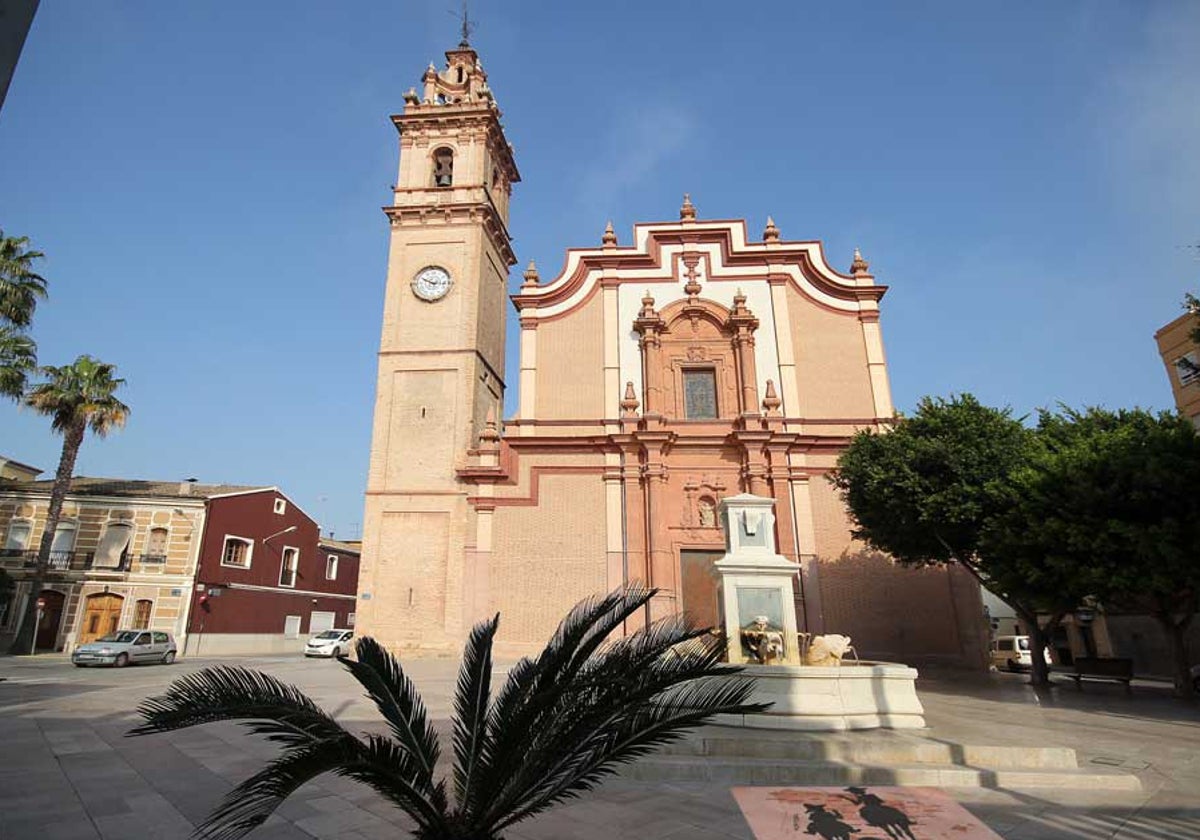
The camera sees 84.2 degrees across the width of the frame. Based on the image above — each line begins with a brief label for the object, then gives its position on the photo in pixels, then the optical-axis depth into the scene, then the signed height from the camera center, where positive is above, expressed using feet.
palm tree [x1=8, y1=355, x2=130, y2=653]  80.38 +26.74
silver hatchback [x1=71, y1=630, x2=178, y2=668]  66.39 -1.71
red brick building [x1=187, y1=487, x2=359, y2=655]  93.56 +8.01
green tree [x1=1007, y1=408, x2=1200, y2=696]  38.88 +6.39
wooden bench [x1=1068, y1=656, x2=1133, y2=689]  51.13 -3.32
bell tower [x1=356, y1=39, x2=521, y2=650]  69.62 +31.91
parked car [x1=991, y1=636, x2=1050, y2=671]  81.27 -3.68
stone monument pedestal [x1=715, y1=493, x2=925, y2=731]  28.63 -1.46
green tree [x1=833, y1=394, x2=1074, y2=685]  48.73 +10.21
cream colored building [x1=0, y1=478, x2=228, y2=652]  86.99 +9.62
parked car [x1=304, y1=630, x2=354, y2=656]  92.28 -1.77
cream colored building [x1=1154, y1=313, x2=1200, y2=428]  78.54 +30.66
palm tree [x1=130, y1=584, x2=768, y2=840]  11.83 -1.71
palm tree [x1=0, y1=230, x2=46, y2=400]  71.26 +33.36
